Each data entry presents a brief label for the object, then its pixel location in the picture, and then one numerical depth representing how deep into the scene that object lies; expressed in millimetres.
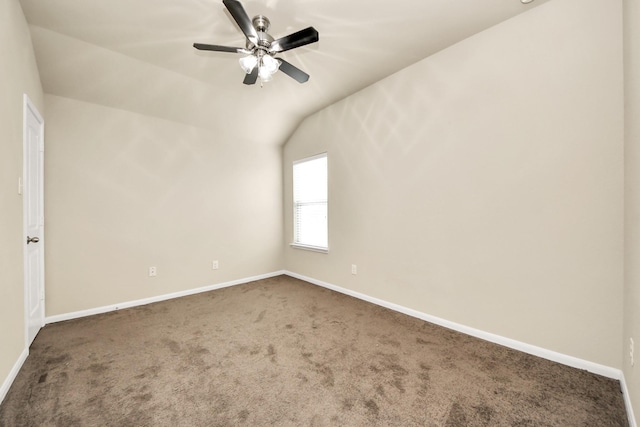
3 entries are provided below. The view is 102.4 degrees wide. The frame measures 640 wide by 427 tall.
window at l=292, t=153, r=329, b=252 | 4004
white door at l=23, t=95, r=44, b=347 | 2104
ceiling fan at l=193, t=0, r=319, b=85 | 1750
